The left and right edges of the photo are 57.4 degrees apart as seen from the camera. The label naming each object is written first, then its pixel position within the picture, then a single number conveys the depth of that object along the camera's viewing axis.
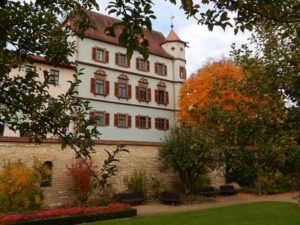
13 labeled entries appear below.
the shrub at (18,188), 12.46
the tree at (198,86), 23.84
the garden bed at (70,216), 10.31
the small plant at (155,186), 17.68
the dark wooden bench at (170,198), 15.90
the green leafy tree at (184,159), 16.86
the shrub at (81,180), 14.87
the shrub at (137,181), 16.71
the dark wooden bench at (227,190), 19.03
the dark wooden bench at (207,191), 17.92
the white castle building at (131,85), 24.55
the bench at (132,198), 15.34
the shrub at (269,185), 19.38
